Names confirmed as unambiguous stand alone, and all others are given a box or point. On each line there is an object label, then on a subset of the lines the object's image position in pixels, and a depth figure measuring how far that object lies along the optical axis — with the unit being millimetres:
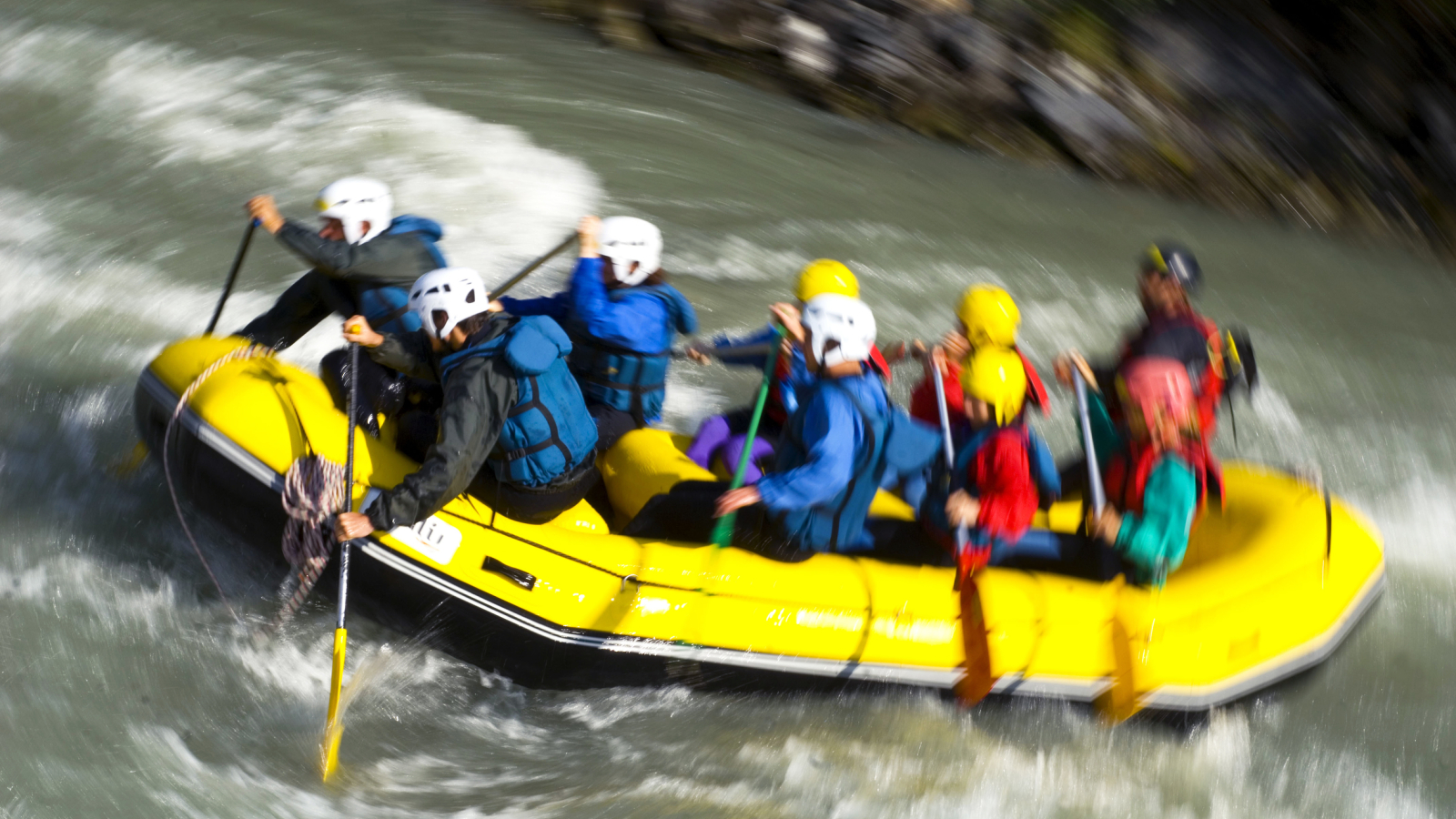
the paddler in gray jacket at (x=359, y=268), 8461
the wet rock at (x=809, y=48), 18984
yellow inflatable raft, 7824
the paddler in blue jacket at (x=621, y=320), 8500
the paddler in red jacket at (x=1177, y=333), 9086
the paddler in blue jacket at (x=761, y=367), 8500
